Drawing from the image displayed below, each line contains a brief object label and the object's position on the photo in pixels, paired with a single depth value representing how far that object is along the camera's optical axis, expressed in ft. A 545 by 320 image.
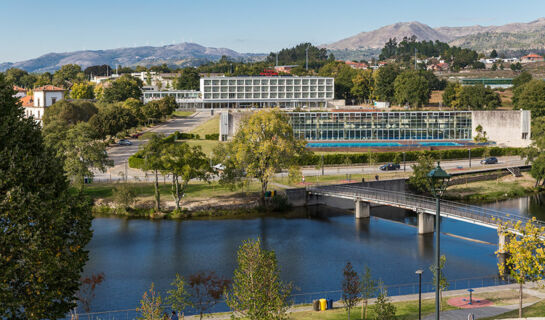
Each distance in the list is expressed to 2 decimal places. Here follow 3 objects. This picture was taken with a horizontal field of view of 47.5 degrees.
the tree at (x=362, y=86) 601.38
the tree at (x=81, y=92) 590.14
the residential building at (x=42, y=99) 430.61
